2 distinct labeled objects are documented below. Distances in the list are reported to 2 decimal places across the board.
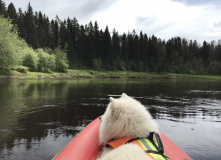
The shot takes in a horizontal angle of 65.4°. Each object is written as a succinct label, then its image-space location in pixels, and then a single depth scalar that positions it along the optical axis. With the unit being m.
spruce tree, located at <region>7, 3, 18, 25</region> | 79.68
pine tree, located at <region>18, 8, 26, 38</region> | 80.00
